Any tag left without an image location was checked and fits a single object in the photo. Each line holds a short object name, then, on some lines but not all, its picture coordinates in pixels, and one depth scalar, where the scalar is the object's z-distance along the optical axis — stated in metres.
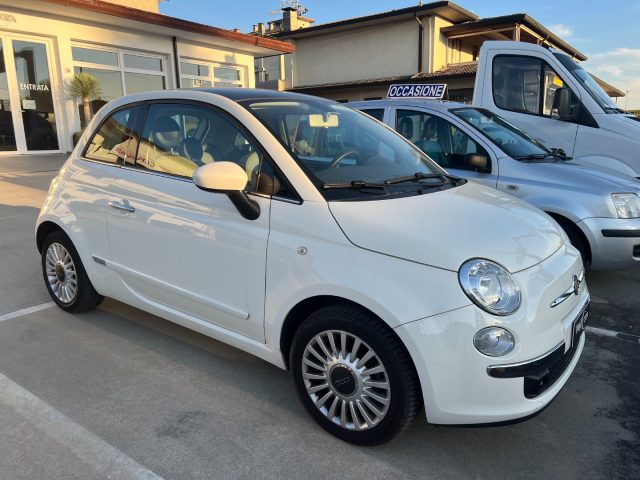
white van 5.97
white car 2.19
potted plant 12.98
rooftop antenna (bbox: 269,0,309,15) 40.73
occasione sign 7.05
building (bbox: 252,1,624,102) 23.75
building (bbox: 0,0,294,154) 12.22
